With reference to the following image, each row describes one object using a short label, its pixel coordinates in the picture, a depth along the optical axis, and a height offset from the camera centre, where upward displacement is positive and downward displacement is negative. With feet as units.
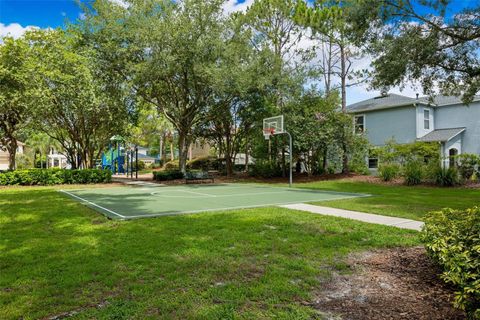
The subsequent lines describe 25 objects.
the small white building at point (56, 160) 154.18 +2.20
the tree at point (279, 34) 63.16 +29.73
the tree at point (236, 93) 54.75 +12.94
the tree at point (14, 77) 57.21 +15.78
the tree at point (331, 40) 65.77 +26.79
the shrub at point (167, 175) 65.10 -2.39
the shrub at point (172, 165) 110.73 -0.63
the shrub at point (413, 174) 49.44 -2.02
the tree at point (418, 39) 36.65 +14.27
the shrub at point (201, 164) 105.60 -0.34
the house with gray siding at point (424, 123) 67.41 +8.52
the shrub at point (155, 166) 137.69 -1.16
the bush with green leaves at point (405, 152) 57.41 +1.56
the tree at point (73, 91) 56.13 +13.03
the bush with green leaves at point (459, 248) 8.31 -2.74
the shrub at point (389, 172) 54.34 -1.85
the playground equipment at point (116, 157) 96.33 +2.13
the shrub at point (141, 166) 134.12 -1.04
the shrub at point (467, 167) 49.42 -1.03
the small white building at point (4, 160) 130.91 +1.99
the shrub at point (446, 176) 46.57 -2.28
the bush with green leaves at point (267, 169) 69.31 -1.45
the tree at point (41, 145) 137.55 +8.69
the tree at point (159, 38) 53.88 +21.32
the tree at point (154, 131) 128.16 +13.81
